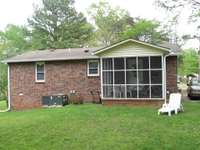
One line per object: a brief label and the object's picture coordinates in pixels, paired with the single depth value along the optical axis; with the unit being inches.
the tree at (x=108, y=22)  1138.1
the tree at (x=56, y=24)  1161.9
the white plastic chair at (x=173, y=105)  361.4
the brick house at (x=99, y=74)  449.3
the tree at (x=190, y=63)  1489.6
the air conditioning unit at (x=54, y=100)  503.0
